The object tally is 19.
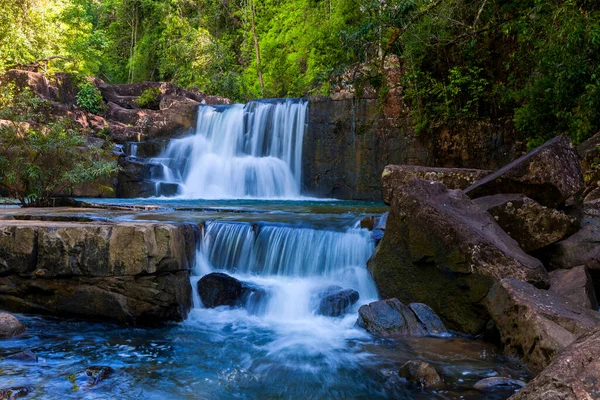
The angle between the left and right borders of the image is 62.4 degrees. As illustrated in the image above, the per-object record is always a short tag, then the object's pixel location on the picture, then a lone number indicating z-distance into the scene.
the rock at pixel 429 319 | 5.93
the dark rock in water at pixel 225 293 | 6.95
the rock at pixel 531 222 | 6.68
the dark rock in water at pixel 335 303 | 6.76
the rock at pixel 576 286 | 5.73
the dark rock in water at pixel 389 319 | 5.89
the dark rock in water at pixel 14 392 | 3.97
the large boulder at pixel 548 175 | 6.83
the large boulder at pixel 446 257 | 5.90
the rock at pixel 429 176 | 9.00
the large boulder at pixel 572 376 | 2.35
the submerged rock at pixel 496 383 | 4.41
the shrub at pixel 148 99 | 22.61
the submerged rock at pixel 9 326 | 5.47
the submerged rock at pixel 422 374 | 4.46
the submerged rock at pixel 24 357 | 4.82
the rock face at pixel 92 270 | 6.13
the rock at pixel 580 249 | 6.55
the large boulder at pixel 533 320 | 4.57
